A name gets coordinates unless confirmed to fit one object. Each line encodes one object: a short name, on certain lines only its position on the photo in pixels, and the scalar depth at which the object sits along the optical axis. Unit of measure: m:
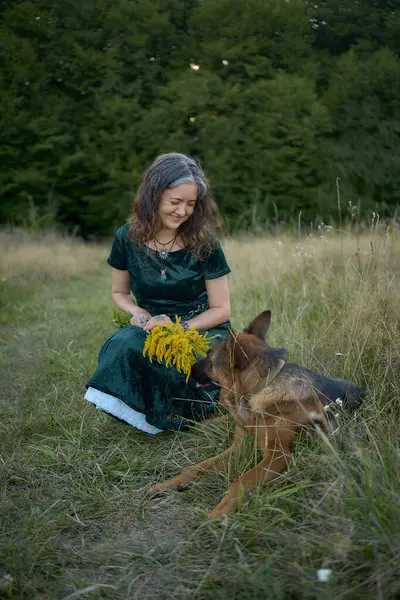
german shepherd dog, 3.06
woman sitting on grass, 3.57
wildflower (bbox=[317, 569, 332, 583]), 2.02
